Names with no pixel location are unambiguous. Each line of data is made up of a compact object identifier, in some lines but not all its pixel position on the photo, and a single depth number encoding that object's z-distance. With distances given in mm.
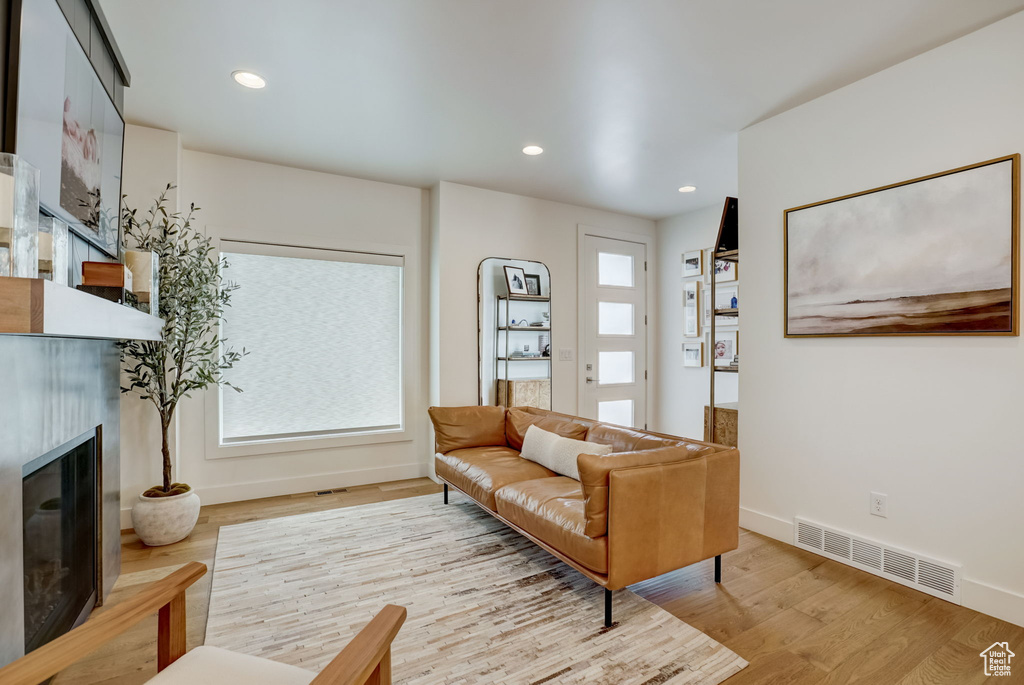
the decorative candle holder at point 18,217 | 910
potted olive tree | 2994
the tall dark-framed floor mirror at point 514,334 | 4504
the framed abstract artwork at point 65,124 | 1413
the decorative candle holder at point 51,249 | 1158
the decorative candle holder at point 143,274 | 2326
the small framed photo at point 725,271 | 4781
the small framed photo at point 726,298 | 4805
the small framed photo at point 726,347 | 4719
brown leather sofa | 2055
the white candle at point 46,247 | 1159
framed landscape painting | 2172
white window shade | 3883
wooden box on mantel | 1846
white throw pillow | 2961
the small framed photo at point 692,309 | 5156
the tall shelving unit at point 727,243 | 3395
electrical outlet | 2566
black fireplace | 1615
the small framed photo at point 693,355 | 5129
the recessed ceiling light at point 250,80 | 2614
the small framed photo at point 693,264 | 5138
